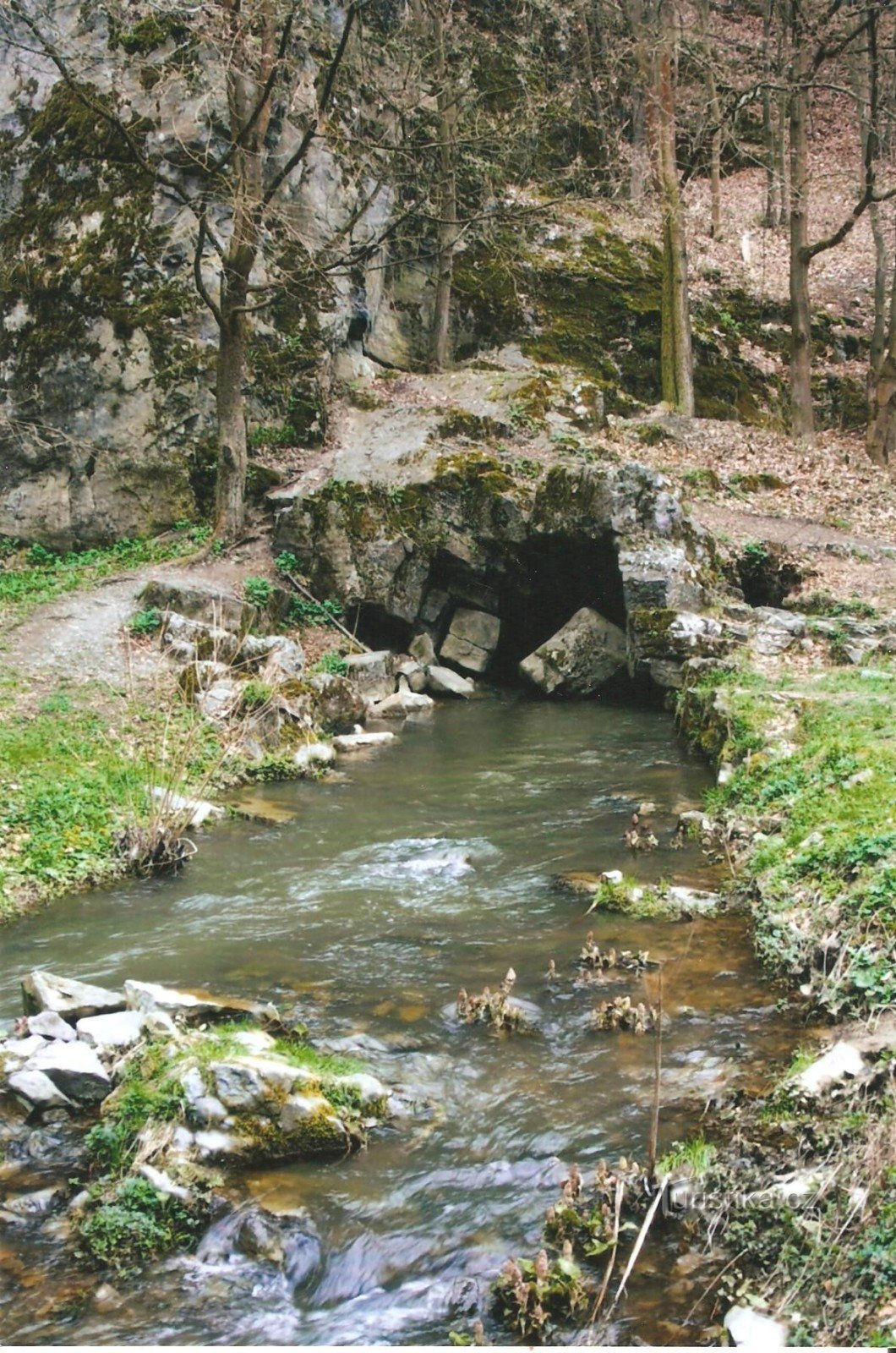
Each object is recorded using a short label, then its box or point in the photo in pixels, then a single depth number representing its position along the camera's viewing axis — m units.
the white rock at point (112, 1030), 5.14
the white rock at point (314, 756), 11.33
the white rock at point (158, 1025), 5.06
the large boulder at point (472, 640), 16.66
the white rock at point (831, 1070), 4.18
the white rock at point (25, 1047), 5.04
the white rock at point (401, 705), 14.38
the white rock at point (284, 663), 12.31
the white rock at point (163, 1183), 4.06
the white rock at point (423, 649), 16.41
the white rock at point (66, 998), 5.45
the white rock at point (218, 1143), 4.34
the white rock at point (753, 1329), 3.08
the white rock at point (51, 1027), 5.23
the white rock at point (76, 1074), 4.84
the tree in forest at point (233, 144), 13.95
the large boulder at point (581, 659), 15.55
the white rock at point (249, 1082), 4.52
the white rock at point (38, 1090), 4.74
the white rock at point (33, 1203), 4.10
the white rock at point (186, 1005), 5.41
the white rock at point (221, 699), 11.21
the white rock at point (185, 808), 8.45
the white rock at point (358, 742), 12.41
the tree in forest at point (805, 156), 17.64
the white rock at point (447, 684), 15.70
